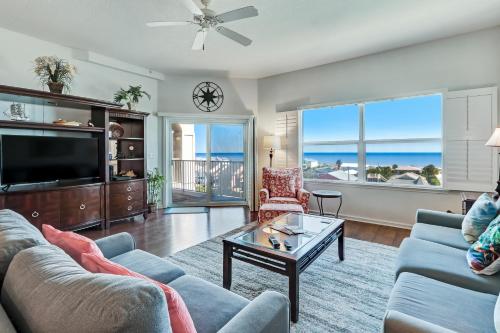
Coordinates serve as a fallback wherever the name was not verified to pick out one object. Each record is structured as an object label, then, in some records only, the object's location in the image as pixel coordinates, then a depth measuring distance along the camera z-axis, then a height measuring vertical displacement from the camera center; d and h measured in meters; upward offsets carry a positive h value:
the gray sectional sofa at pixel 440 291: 1.12 -0.72
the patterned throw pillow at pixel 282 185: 4.36 -0.40
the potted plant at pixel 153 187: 4.96 -0.49
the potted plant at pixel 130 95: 4.34 +1.20
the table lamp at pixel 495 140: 2.71 +0.24
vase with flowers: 3.34 +1.24
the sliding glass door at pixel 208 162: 5.59 +0.01
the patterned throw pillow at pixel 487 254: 1.50 -0.57
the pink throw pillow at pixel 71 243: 1.12 -0.38
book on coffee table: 2.39 -0.66
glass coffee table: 1.79 -0.69
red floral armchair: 4.07 -0.41
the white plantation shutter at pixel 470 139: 3.32 +0.32
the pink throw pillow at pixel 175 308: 0.78 -0.46
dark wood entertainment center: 3.10 -0.33
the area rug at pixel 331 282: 1.79 -1.09
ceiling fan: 2.28 +1.41
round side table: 3.93 -0.51
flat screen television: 3.07 +0.05
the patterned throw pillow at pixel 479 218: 1.96 -0.45
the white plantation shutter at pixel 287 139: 4.98 +0.48
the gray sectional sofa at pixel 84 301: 0.58 -0.36
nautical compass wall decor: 5.44 +1.44
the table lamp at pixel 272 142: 5.01 +0.40
